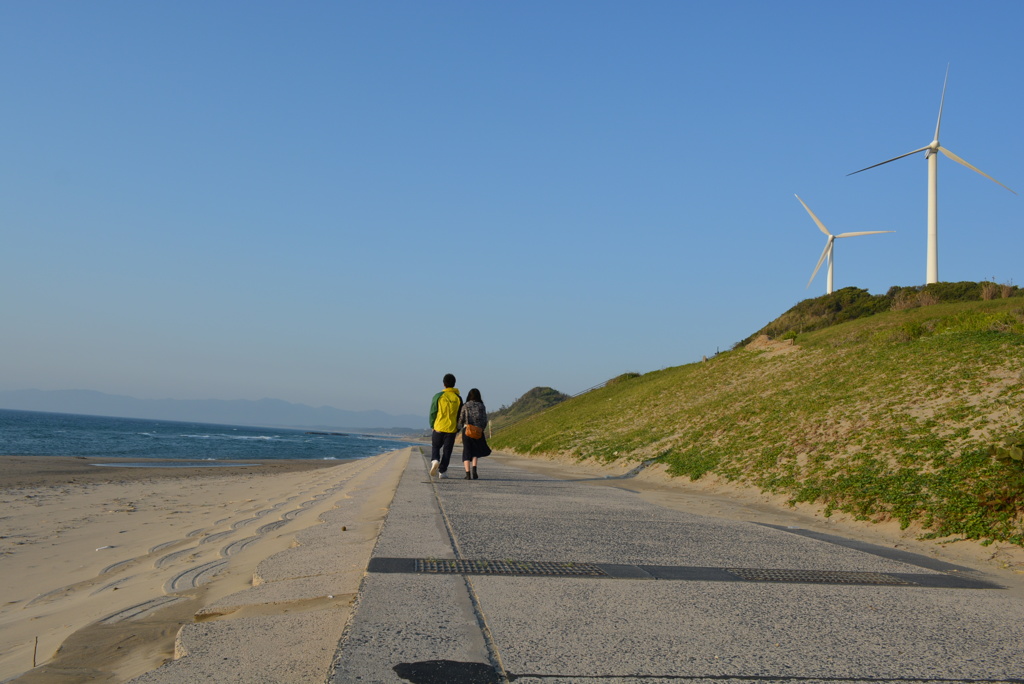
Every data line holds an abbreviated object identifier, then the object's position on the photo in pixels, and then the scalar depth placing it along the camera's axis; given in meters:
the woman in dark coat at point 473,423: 13.04
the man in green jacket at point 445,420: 12.91
